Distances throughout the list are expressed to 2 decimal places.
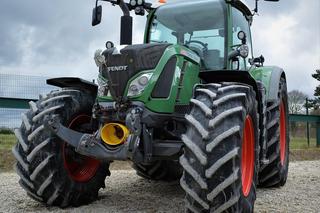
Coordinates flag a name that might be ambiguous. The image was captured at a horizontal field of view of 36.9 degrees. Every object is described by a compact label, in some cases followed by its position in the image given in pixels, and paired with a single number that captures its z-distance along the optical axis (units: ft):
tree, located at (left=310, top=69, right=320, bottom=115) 61.63
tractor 13.84
